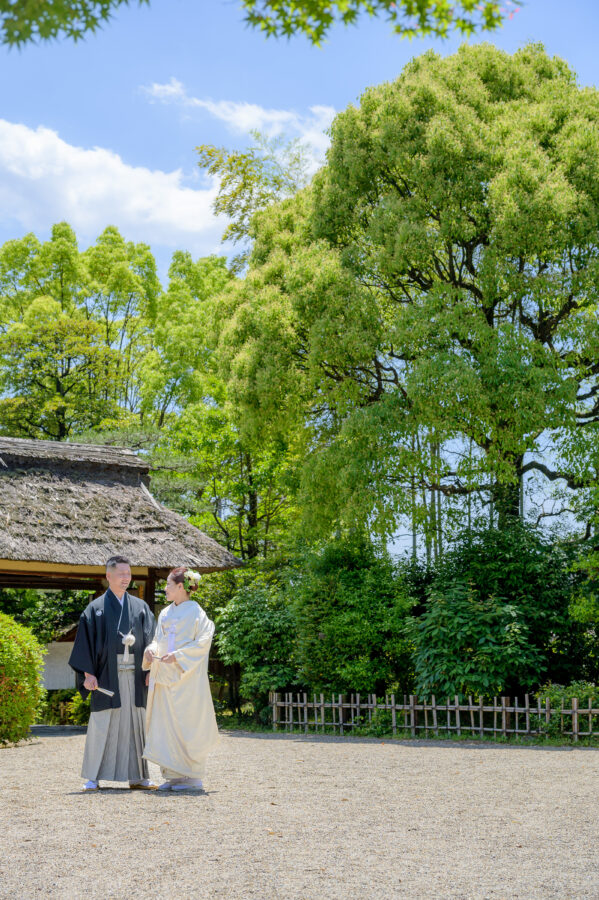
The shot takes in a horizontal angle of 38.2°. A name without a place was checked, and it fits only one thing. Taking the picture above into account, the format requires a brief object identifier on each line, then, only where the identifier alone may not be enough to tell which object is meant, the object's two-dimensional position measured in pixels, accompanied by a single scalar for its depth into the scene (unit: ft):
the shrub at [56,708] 51.75
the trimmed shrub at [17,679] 30.76
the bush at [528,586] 35.54
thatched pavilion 37.60
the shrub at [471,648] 33.63
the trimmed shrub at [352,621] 37.93
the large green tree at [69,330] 73.46
